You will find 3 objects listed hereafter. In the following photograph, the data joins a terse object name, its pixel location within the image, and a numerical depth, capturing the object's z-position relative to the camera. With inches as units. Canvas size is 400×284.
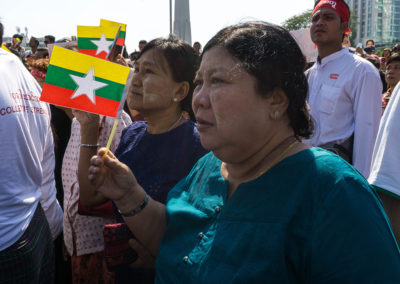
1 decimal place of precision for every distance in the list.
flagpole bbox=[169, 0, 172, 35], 345.9
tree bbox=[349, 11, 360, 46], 2535.9
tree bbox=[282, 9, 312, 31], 2559.1
